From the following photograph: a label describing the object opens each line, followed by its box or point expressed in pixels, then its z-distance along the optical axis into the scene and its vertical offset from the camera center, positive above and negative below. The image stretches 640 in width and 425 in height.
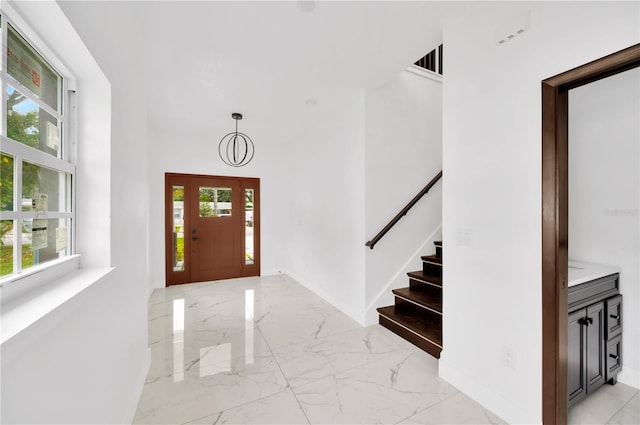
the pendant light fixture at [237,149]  4.96 +1.14
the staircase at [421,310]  2.50 -1.03
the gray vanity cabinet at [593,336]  1.77 -0.83
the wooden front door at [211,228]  4.80 -0.27
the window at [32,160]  0.86 +0.18
